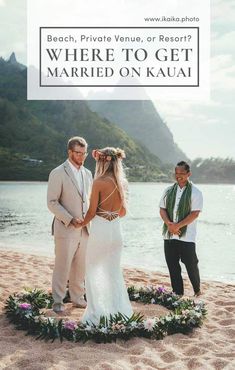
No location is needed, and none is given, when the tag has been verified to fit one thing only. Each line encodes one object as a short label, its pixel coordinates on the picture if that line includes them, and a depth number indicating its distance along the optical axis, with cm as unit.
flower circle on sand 479
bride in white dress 506
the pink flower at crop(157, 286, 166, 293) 632
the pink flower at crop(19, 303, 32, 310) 539
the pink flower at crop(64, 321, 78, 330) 482
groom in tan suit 579
